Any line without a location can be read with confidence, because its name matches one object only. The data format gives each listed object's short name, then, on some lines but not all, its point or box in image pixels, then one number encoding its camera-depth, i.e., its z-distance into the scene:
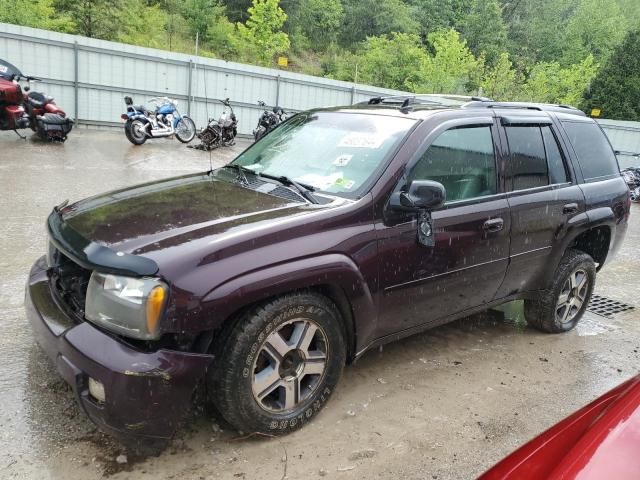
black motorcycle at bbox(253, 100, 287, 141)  15.30
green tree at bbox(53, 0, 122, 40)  24.48
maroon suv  2.37
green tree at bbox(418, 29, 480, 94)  31.77
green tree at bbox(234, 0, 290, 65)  30.30
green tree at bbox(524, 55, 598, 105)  33.62
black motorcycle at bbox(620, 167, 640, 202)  14.30
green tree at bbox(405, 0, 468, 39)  53.16
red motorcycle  10.42
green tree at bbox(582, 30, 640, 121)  31.66
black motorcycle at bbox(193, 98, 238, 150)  13.52
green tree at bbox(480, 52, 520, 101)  26.50
